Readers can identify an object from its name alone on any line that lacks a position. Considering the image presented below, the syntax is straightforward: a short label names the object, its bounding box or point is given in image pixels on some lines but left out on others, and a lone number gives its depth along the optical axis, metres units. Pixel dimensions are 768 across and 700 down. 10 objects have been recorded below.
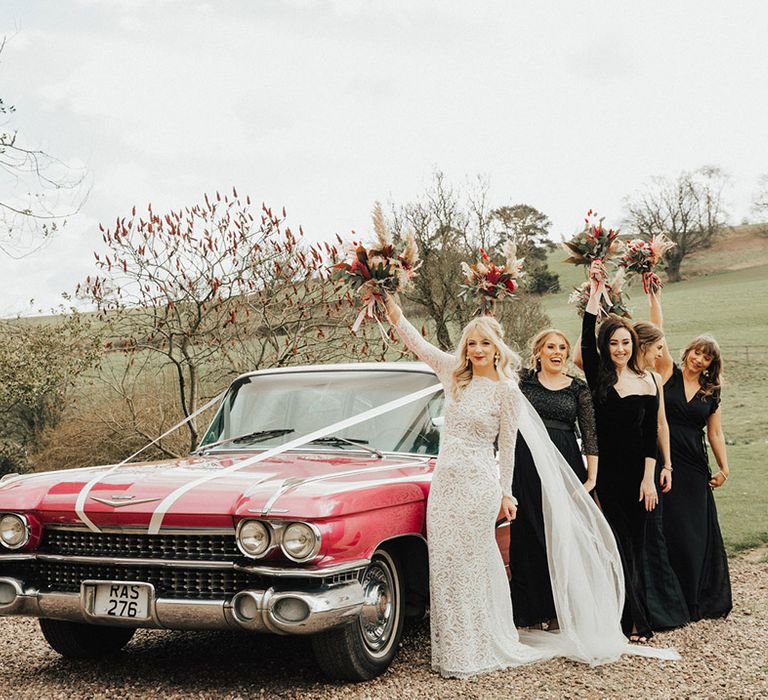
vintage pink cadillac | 4.61
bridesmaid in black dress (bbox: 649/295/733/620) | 6.98
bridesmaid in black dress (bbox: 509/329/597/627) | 6.26
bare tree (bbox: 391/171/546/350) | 26.56
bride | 5.43
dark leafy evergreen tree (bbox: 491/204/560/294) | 32.24
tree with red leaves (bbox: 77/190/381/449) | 12.58
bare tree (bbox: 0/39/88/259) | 13.47
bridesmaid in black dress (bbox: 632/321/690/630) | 6.59
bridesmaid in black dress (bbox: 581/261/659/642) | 6.54
